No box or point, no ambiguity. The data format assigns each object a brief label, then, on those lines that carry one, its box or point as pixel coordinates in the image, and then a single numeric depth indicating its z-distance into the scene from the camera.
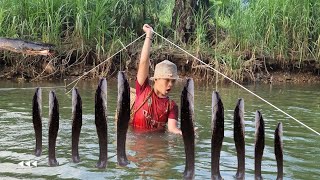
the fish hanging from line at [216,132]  3.91
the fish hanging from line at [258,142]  4.06
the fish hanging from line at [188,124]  3.89
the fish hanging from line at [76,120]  4.27
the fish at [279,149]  4.12
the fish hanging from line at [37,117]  4.37
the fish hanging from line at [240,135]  3.98
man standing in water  6.88
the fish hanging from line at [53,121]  4.32
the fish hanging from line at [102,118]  4.12
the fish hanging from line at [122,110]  4.09
